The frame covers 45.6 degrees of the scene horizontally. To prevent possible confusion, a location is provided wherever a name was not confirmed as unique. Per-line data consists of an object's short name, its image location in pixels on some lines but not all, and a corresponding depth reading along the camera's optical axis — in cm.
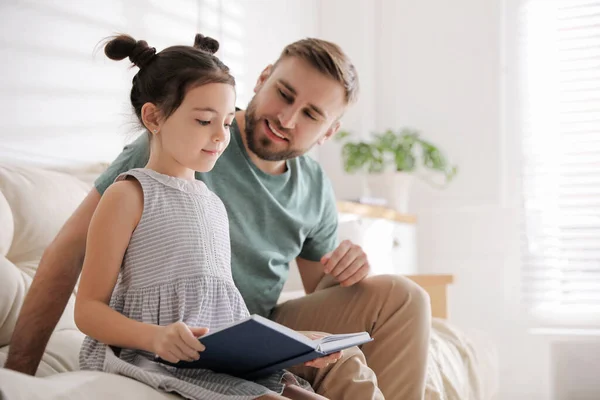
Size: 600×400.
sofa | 81
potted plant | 338
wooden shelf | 260
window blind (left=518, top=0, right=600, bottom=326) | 345
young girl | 95
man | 124
